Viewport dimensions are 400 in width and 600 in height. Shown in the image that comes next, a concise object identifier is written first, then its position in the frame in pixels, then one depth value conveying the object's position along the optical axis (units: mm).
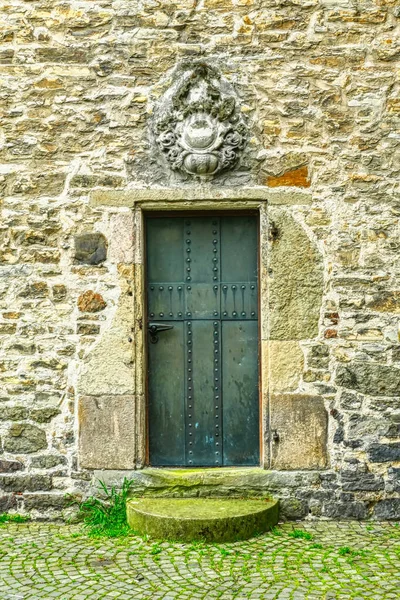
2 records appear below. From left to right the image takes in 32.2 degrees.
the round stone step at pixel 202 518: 4387
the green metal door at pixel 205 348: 5102
